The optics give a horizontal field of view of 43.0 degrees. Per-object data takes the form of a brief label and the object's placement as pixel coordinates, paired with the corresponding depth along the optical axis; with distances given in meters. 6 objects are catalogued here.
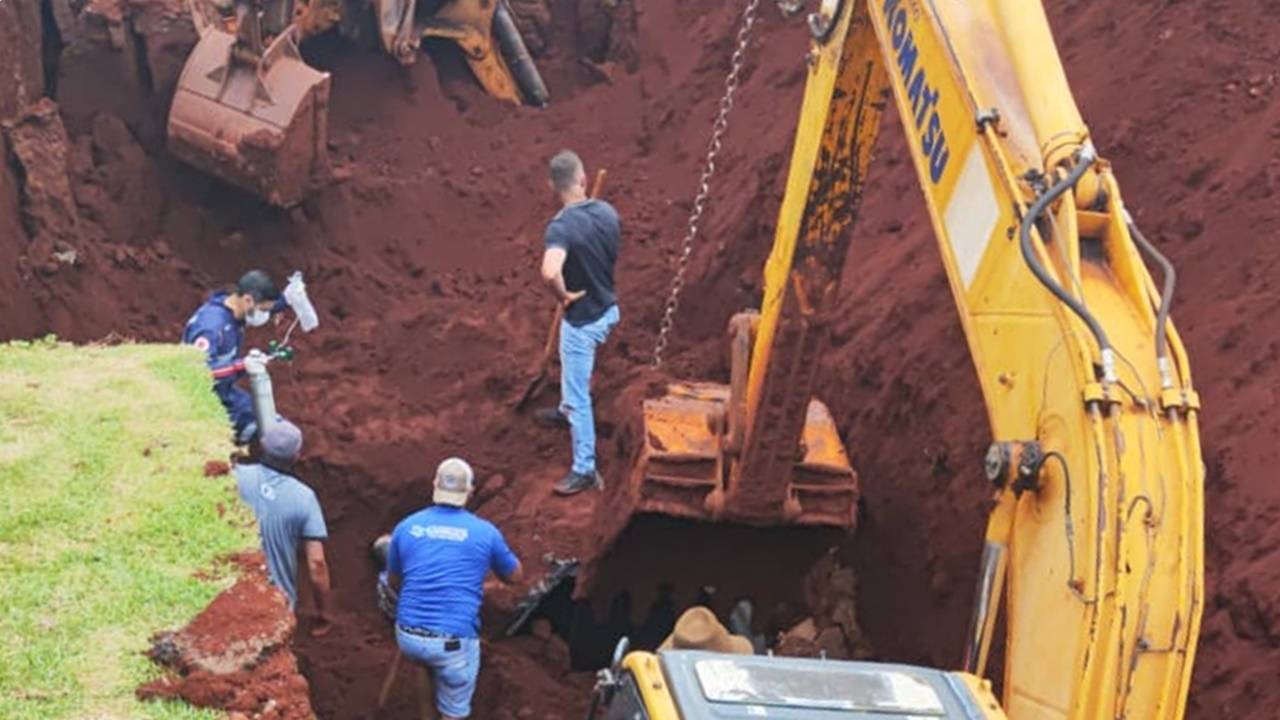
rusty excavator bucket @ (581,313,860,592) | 8.00
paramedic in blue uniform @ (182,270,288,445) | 10.82
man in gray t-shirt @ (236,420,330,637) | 8.30
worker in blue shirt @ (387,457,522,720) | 8.21
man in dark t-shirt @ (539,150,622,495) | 10.20
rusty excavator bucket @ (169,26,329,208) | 13.49
